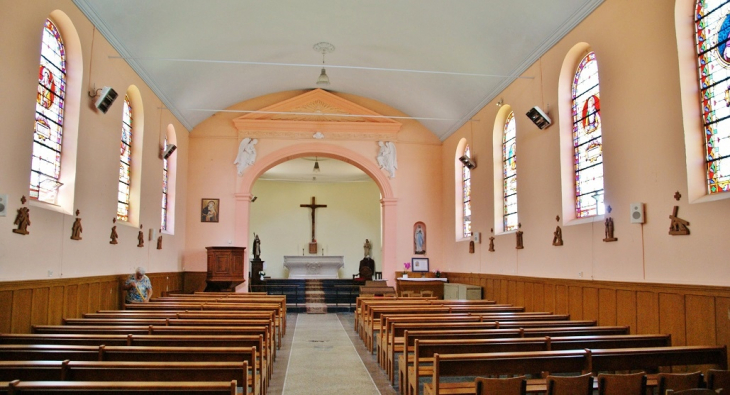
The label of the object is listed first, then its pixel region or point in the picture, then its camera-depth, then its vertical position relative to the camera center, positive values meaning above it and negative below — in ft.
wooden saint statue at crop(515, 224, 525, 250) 34.14 +1.83
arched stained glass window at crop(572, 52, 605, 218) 26.96 +6.56
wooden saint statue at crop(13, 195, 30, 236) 21.30 +1.83
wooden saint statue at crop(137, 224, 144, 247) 35.54 +1.99
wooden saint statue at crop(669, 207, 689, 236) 19.99 +1.68
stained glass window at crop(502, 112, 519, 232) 37.19 +6.69
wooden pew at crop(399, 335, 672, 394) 16.20 -2.26
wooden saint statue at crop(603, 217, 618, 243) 24.52 +1.84
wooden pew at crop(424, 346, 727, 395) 14.51 -2.45
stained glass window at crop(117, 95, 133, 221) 34.19 +6.55
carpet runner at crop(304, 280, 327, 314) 50.26 -2.79
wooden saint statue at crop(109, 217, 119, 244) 30.99 +1.85
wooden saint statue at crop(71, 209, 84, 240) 26.14 +1.84
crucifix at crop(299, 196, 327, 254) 75.66 +5.94
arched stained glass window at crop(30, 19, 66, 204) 24.23 +6.69
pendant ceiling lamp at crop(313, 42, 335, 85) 38.72 +15.63
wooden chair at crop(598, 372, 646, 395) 12.55 -2.55
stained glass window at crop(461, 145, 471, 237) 46.51 +6.62
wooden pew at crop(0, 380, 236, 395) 10.52 -2.27
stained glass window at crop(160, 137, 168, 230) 43.32 +5.31
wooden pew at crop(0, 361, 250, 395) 12.35 -2.29
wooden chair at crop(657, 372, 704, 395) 12.69 -2.51
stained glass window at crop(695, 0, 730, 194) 19.33 +6.68
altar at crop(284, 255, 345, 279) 68.90 +0.46
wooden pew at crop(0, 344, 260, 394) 14.40 -2.23
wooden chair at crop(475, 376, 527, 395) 12.42 -2.59
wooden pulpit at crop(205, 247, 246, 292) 43.70 +0.23
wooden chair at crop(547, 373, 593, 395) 12.61 -2.60
